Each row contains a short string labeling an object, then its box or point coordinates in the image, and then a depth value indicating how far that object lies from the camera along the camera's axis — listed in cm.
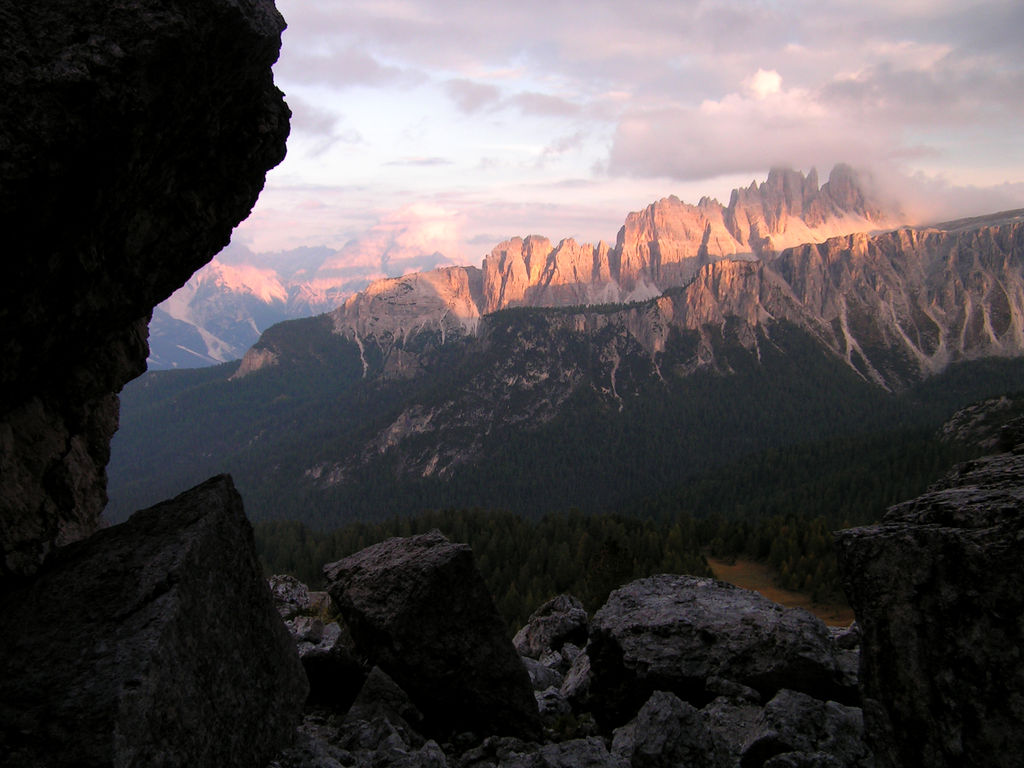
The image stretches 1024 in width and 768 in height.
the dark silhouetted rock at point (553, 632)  2845
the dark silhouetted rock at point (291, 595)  3300
